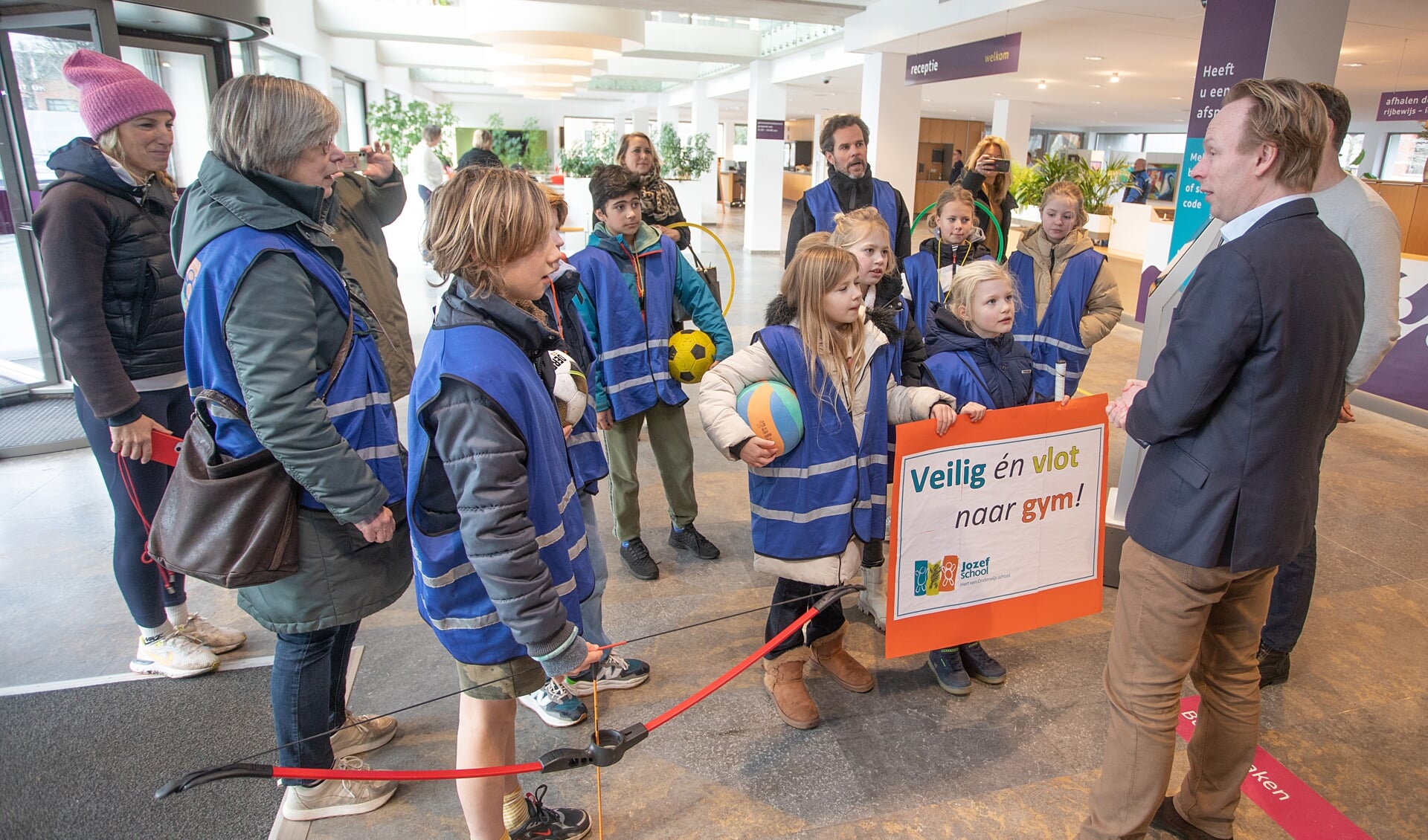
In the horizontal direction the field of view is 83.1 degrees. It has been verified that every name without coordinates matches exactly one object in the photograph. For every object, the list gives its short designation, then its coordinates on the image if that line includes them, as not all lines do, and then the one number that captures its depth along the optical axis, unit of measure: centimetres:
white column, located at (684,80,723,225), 1944
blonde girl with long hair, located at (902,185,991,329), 337
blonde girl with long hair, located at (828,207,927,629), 240
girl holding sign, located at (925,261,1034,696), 250
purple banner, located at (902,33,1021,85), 739
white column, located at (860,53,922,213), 1016
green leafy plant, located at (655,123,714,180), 1467
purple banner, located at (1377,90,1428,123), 1022
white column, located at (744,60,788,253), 1395
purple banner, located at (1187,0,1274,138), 493
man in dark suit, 156
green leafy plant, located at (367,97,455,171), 1401
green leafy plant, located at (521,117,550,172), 1795
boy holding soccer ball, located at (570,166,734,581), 308
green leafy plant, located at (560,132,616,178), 1324
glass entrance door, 456
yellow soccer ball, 316
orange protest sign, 224
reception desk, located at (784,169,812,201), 2862
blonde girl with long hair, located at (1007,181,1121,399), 341
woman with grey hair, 162
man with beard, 375
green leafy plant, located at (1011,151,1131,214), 1129
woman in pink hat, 221
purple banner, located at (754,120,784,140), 1396
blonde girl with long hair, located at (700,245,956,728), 221
